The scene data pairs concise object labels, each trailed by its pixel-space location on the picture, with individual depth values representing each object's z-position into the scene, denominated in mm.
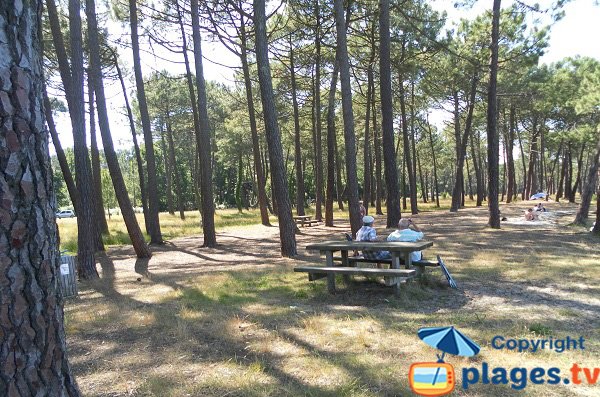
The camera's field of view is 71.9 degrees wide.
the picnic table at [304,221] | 19234
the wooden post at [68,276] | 7176
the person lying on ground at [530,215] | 16203
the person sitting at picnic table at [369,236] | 7062
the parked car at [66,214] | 50844
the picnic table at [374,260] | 5857
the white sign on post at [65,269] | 7094
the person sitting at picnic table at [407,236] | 7016
